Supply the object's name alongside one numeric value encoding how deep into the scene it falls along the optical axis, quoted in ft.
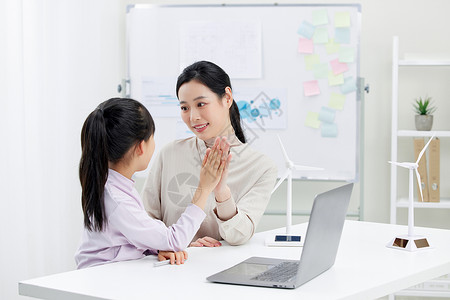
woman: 6.39
